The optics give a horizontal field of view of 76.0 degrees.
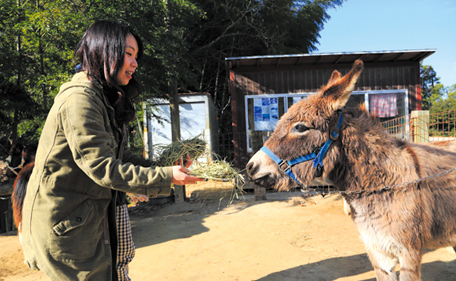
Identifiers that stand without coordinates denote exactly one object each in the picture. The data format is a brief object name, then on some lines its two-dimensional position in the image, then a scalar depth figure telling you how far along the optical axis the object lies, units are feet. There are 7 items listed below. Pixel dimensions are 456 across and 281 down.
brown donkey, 6.64
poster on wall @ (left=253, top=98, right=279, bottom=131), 35.06
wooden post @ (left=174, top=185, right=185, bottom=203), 25.25
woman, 4.49
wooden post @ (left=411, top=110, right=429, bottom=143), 17.01
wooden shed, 34.50
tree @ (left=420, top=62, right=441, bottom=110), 143.37
